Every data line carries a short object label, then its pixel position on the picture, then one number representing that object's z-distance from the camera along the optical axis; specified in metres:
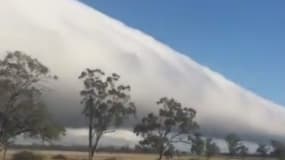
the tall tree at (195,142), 69.56
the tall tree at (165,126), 66.33
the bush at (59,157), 76.16
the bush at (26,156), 61.46
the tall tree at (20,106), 45.05
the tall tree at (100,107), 59.66
